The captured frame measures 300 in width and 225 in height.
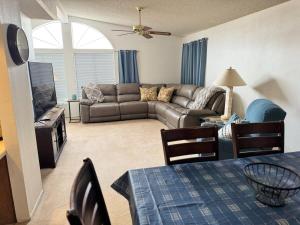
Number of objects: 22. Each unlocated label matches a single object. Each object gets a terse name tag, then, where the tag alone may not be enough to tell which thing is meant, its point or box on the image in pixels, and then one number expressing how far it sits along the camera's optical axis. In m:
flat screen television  3.02
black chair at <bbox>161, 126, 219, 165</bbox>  1.54
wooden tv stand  3.06
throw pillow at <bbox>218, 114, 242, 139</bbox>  2.54
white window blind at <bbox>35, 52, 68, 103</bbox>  5.81
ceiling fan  3.57
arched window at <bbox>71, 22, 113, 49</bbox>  5.98
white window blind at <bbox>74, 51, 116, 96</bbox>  6.12
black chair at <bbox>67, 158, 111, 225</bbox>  0.75
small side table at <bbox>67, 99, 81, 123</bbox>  5.60
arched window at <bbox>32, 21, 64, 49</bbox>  5.73
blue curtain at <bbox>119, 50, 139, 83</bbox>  6.24
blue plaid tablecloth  0.97
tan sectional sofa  4.42
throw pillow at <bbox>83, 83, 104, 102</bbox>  5.74
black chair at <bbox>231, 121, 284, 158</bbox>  1.67
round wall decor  1.87
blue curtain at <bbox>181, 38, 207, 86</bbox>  5.31
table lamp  3.50
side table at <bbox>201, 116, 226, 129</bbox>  3.15
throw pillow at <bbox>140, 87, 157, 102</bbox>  5.99
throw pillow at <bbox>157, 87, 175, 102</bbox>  5.88
